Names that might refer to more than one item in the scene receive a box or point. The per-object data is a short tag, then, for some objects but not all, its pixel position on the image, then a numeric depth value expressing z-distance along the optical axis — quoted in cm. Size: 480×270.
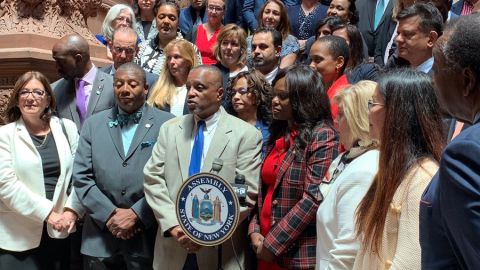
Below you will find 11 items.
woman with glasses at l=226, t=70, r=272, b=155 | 508
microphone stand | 413
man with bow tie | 463
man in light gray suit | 439
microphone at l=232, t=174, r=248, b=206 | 395
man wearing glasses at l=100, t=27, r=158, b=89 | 583
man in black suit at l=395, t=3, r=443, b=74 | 480
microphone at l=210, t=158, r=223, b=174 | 412
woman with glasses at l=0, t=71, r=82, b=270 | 490
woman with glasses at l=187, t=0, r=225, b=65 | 705
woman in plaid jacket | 398
